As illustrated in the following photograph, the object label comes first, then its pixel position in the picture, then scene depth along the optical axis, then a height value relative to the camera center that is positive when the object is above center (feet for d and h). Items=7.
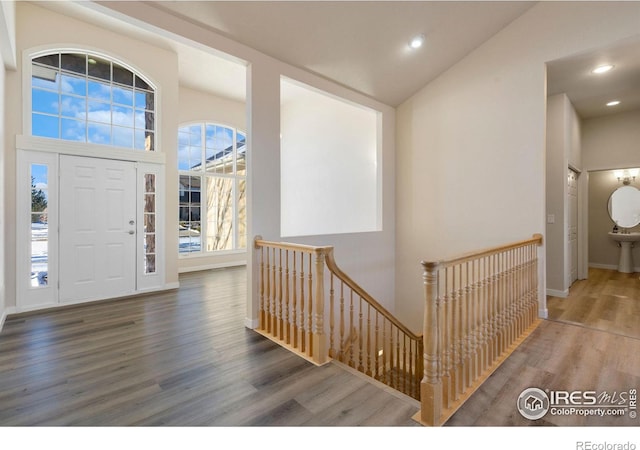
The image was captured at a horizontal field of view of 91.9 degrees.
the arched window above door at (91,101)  13.05 +5.73
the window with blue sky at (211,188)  21.84 +2.70
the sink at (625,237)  18.40 -0.93
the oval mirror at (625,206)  19.34 +0.96
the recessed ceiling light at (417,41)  12.17 +7.25
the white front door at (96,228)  13.38 -0.16
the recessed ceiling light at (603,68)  12.53 +6.29
